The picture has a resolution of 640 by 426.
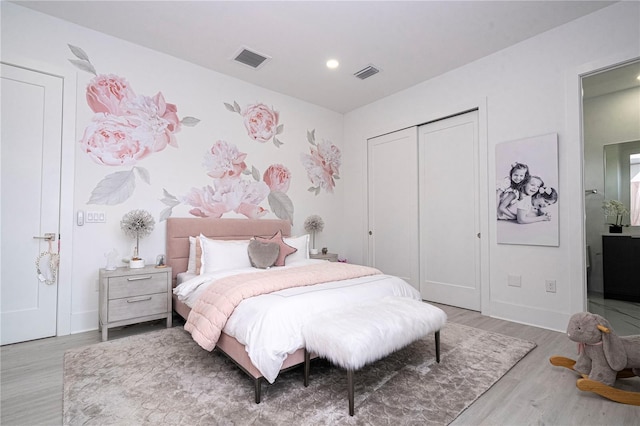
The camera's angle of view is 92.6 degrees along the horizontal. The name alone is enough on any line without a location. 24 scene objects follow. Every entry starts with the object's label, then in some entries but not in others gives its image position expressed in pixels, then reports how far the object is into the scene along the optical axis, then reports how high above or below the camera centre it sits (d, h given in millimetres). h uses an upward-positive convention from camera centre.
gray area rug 1678 -1087
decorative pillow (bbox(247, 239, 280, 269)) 3244 -381
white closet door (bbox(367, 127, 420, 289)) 4414 +233
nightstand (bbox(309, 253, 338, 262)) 4402 -551
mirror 4105 +602
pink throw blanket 2076 -521
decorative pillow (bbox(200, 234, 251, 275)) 3123 -387
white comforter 1791 -617
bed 1903 -534
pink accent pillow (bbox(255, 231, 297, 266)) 3432 -336
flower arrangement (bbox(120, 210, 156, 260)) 3070 -58
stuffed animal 1902 -808
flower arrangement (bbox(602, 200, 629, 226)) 4184 +131
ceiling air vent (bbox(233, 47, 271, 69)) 3500 +1901
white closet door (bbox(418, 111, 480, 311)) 3799 +98
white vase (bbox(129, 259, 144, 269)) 3014 -451
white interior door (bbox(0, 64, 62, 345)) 2703 +209
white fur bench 1680 -678
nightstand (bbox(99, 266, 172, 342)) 2766 -737
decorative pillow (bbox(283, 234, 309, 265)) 3675 -351
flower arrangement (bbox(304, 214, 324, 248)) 4702 -82
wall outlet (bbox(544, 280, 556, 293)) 3085 -675
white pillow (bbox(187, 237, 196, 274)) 3311 -425
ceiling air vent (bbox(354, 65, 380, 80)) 3854 +1900
